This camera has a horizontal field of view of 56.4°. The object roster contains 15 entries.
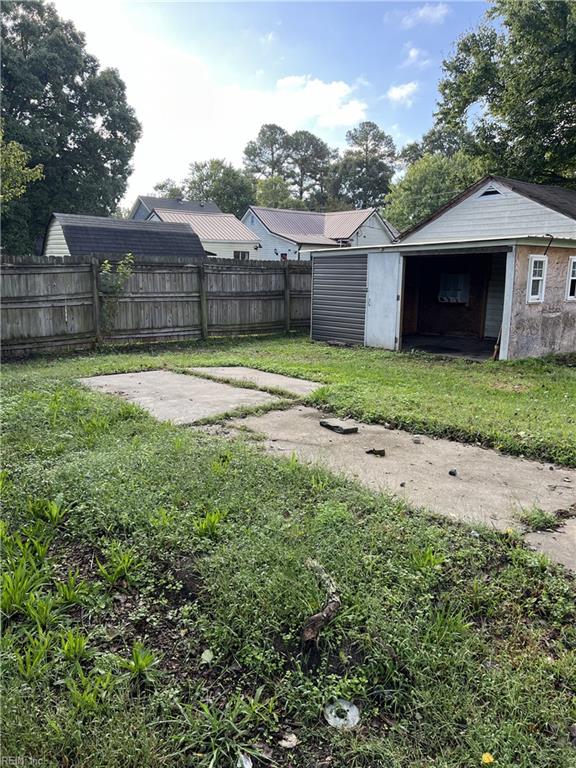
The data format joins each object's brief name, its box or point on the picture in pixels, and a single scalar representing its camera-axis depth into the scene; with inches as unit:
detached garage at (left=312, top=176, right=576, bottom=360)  357.7
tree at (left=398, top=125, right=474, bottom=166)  2072.0
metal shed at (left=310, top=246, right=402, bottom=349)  419.2
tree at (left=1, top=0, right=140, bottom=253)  948.0
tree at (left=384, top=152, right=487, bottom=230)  1349.7
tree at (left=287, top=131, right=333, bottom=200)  2208.4
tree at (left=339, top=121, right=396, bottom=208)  2102.6
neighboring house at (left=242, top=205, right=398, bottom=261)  1129.4
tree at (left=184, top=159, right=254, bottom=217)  1643.7
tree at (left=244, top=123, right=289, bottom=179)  2236.7
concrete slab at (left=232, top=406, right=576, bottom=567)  127.6
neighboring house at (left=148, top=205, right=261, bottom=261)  1055.0
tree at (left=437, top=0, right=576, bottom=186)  580.1
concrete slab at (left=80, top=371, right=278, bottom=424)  217.3
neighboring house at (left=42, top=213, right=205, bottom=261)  602.5
